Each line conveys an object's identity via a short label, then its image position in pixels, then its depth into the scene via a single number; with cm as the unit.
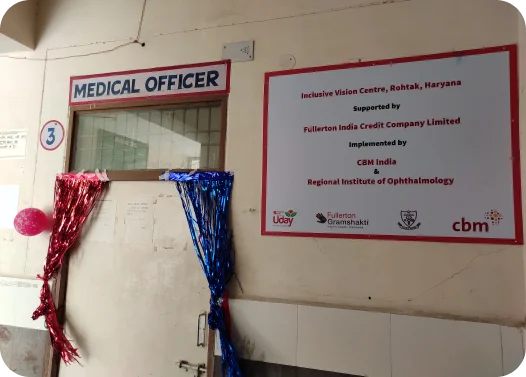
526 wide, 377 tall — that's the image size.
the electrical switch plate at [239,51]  210
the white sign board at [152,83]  216
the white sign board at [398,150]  168
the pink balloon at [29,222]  229
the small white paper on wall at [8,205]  255
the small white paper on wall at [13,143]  259
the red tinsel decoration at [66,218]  232
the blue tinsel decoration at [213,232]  192
